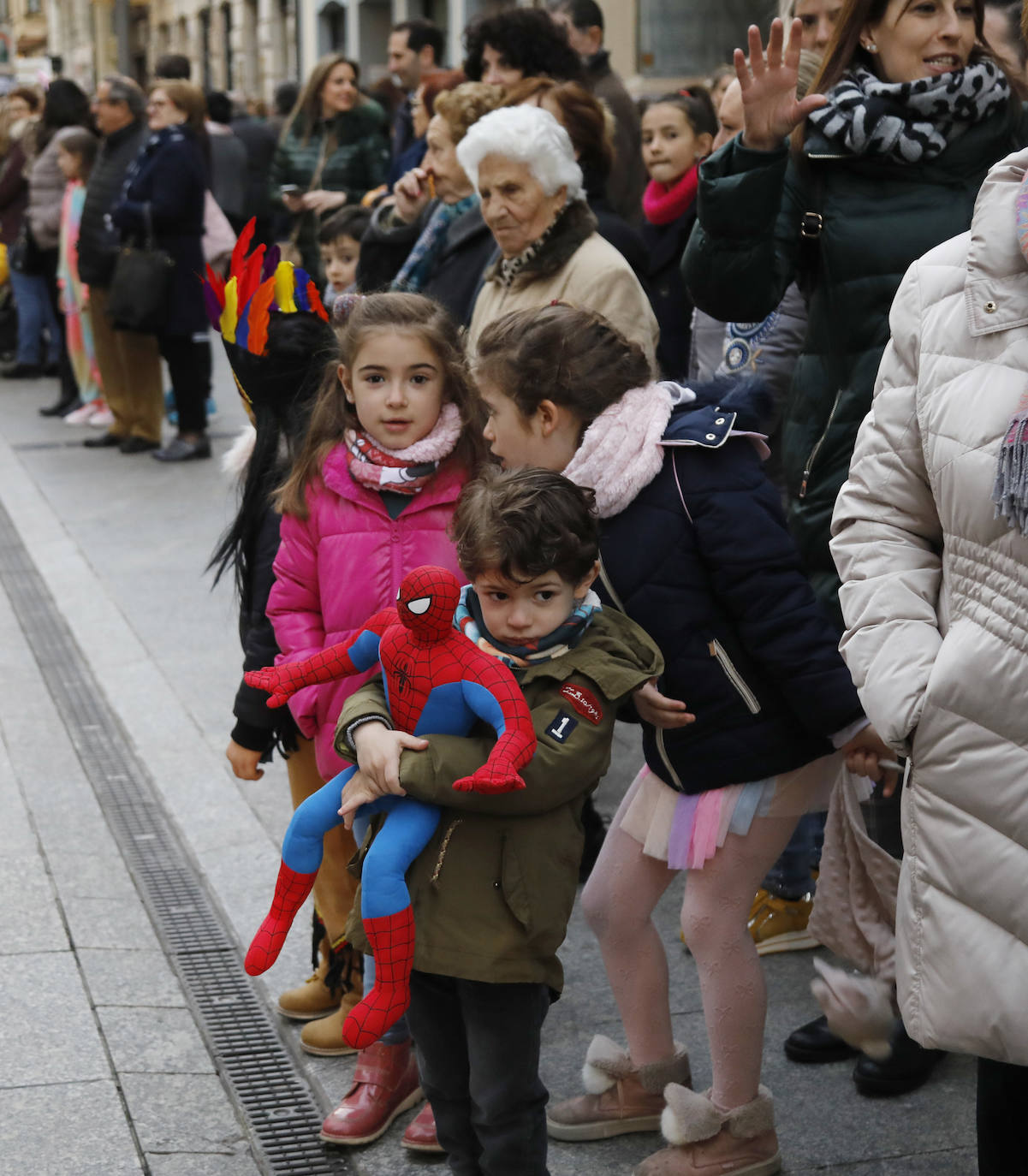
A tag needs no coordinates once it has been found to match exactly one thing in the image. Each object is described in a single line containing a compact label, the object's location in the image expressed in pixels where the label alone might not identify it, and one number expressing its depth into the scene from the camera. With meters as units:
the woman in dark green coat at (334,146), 8.68
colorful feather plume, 3.41
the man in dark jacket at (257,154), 13.55
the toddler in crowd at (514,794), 2.45
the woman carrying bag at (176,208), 9.33
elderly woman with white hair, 4.27
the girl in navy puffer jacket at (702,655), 2.77
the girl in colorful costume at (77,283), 10.80
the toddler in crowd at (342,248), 5.89
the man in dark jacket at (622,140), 6.96
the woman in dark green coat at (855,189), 3.12
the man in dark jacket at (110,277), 9.78
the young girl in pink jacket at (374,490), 3.08
